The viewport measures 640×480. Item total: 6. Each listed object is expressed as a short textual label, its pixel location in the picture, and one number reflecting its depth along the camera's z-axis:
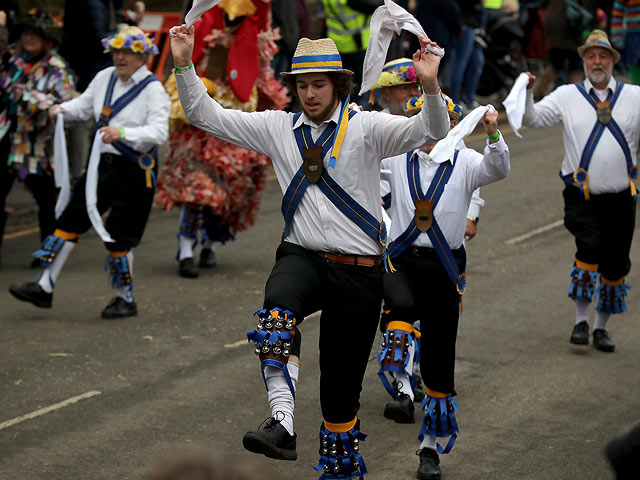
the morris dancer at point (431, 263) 10.79
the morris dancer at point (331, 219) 9.49
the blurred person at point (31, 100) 18.47
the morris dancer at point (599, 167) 14.72
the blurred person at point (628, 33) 25.67
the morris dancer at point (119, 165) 16.03
